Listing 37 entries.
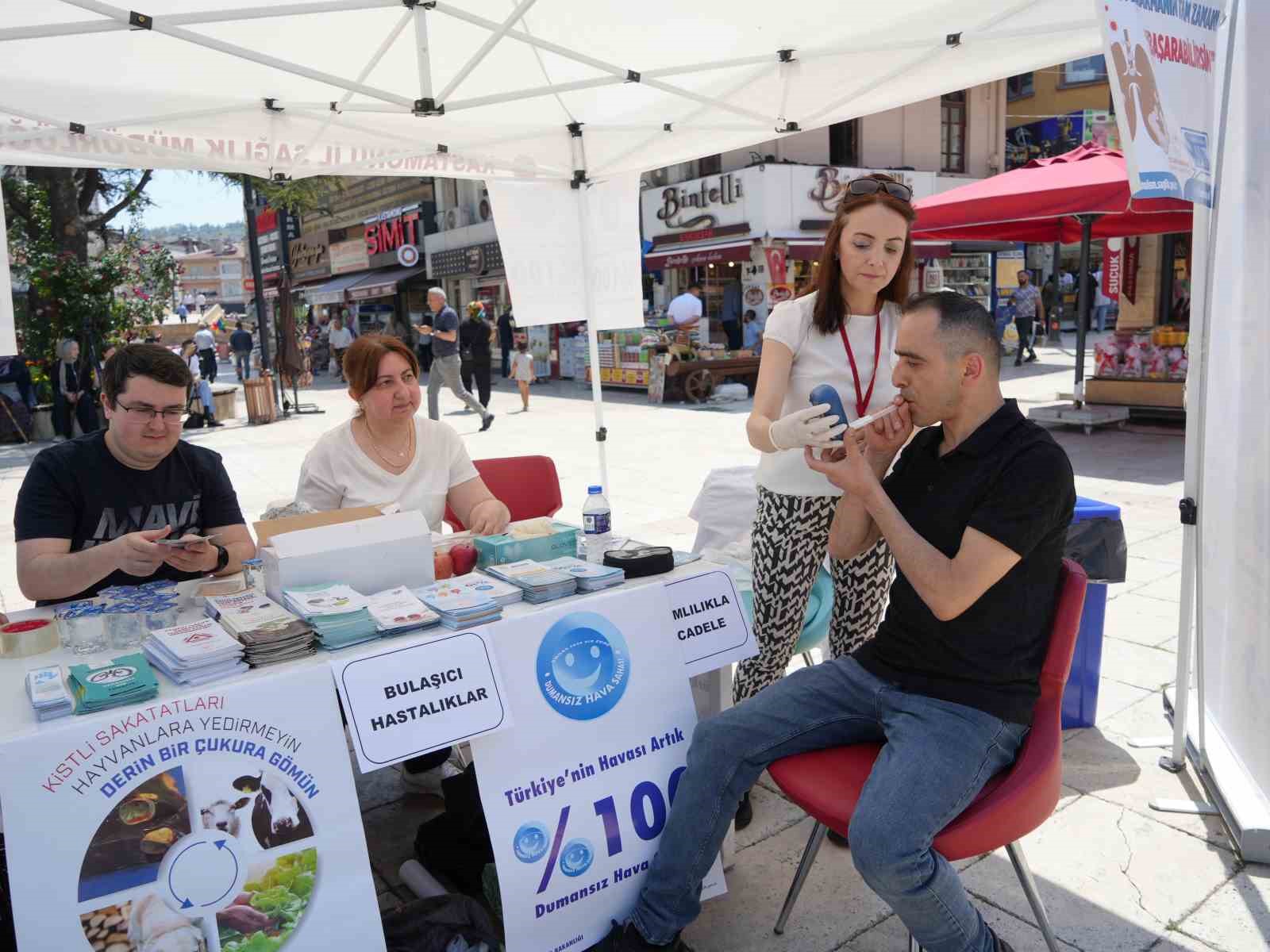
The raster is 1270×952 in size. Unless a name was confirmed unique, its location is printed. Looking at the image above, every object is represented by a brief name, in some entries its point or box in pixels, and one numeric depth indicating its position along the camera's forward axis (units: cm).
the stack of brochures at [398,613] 201
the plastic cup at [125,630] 209
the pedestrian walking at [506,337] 1981
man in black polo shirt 184
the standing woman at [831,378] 257
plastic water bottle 264
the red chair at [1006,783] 185
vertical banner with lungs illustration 209
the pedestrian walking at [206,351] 1853
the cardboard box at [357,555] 220
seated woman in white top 315
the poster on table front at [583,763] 205
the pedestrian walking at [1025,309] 1655
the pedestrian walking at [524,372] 1375
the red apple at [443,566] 251
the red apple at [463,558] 254
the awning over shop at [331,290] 2922
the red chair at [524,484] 386
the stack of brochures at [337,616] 196
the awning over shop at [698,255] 1728
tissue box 252
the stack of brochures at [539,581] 222
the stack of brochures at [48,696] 168
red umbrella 736
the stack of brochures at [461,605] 205
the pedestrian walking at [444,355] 1163
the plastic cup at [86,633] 206
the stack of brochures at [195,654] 182
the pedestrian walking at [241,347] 2067
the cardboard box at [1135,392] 998
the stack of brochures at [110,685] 171
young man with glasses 243
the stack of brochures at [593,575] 228
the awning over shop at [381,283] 2655
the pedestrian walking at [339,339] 2206
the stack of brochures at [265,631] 189
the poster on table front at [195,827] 161
